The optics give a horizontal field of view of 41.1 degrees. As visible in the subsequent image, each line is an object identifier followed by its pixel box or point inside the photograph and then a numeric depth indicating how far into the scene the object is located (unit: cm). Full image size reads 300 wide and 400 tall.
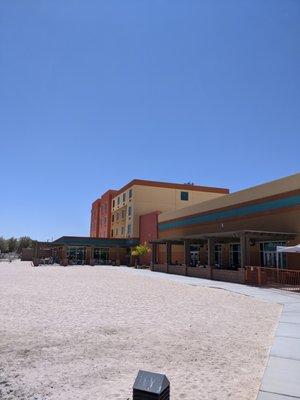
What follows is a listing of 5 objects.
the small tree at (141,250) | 5741
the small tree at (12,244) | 13076
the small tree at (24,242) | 12571
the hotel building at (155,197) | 6412
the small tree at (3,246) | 12608
